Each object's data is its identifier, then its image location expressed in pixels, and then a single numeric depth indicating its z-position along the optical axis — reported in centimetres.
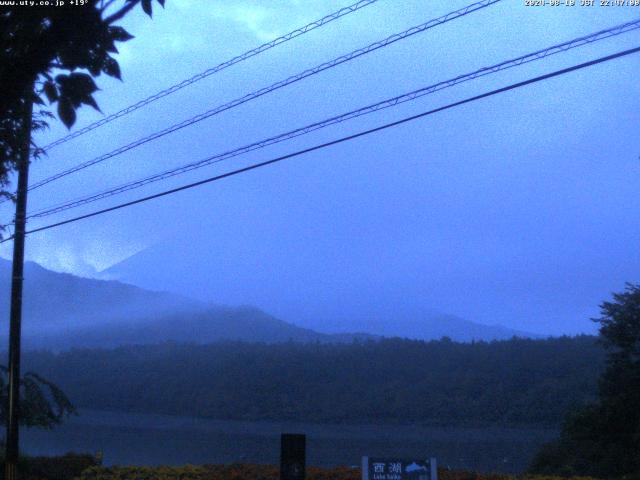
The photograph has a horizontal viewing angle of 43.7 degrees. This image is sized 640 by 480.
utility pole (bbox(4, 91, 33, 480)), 1316
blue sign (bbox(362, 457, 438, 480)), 981
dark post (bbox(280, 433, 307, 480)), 924
